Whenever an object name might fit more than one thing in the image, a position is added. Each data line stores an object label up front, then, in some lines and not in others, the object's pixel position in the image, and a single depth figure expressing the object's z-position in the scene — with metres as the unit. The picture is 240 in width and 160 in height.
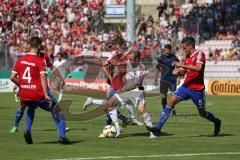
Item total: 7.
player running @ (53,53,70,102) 44.85
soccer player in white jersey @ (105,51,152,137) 19.77
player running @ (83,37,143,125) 19.95
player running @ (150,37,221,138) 19.52
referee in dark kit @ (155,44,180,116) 27.66
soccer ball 19.84
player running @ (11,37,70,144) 17.47
